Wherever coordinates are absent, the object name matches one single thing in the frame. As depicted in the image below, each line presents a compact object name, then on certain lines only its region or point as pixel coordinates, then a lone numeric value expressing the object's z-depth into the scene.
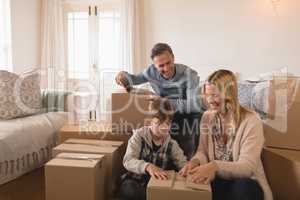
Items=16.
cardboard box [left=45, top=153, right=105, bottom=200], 1.82
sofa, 2.48
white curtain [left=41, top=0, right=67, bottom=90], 4.75
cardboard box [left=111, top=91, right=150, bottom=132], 2.26
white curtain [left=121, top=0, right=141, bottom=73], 4.47
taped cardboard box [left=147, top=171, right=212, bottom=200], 1.53
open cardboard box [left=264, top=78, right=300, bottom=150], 2.01
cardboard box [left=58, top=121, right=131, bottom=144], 2.34
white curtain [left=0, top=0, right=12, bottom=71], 4.20
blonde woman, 1.63
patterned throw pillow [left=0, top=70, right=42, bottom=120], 2.94
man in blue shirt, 2.17
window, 4.69
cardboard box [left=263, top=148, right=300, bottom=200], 1.81
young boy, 1.87
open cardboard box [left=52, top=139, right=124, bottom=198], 2.06
